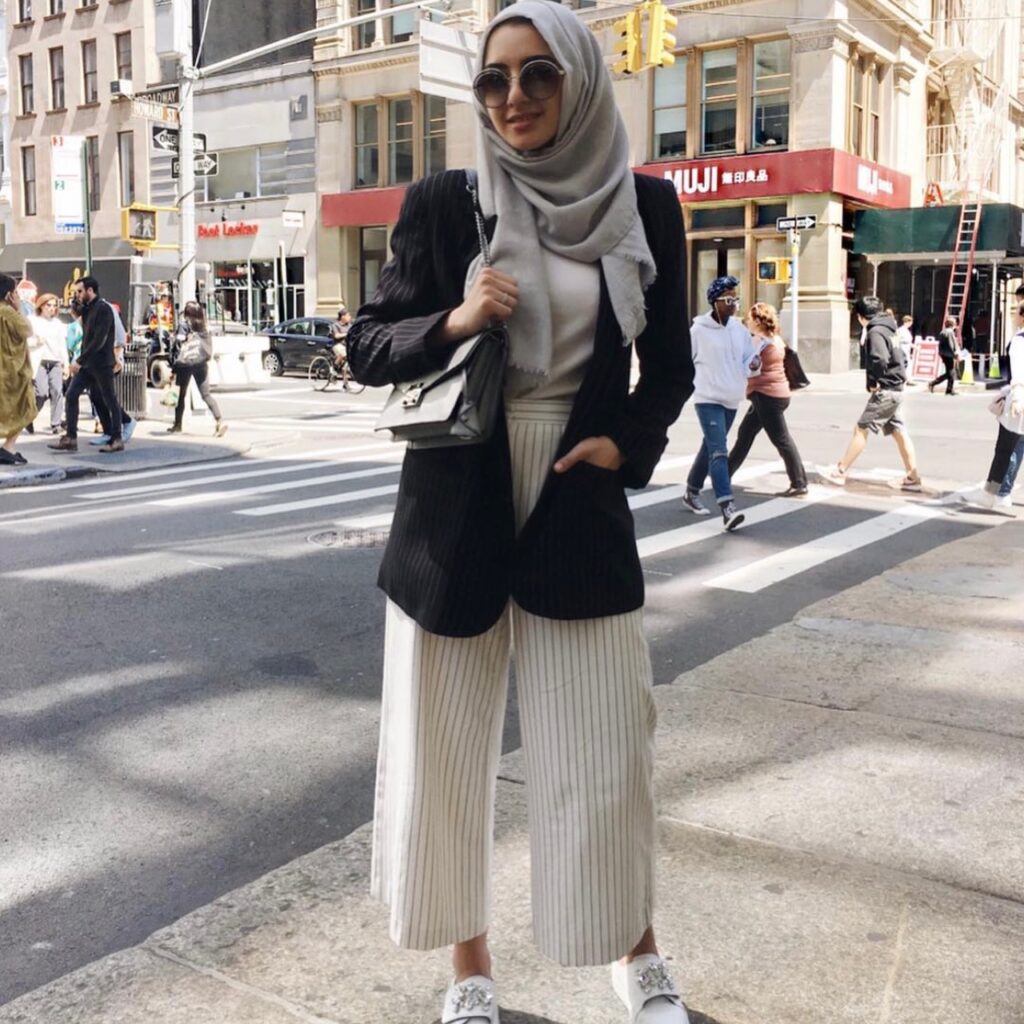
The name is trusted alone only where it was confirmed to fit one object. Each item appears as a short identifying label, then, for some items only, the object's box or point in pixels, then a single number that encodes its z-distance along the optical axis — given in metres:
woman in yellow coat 12.43
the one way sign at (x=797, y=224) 27.09
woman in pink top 11.33
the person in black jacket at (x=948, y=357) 26.34
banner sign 25.55
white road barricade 27.58
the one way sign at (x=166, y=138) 22.02
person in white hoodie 10.10
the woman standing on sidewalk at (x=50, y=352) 17.27
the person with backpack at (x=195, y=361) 16.64
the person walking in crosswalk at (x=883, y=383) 12.04
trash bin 18.31
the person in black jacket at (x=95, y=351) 14.55
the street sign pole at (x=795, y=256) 27.65
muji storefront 31.95
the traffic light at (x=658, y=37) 18.23
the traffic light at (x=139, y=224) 20.53
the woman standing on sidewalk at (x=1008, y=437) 10.48
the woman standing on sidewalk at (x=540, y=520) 2.42
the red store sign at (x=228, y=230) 42.72
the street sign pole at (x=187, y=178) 22.16
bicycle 27.19
